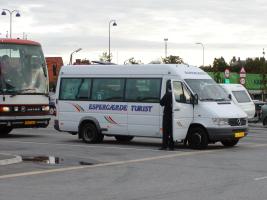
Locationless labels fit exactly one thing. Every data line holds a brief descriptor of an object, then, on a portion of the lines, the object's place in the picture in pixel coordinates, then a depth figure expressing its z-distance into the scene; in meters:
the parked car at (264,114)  33.00
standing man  18.77
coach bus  23.42
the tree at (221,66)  63.78
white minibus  19.09
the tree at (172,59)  90.56
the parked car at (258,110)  35.97
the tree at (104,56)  82.19
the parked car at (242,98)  33.53
